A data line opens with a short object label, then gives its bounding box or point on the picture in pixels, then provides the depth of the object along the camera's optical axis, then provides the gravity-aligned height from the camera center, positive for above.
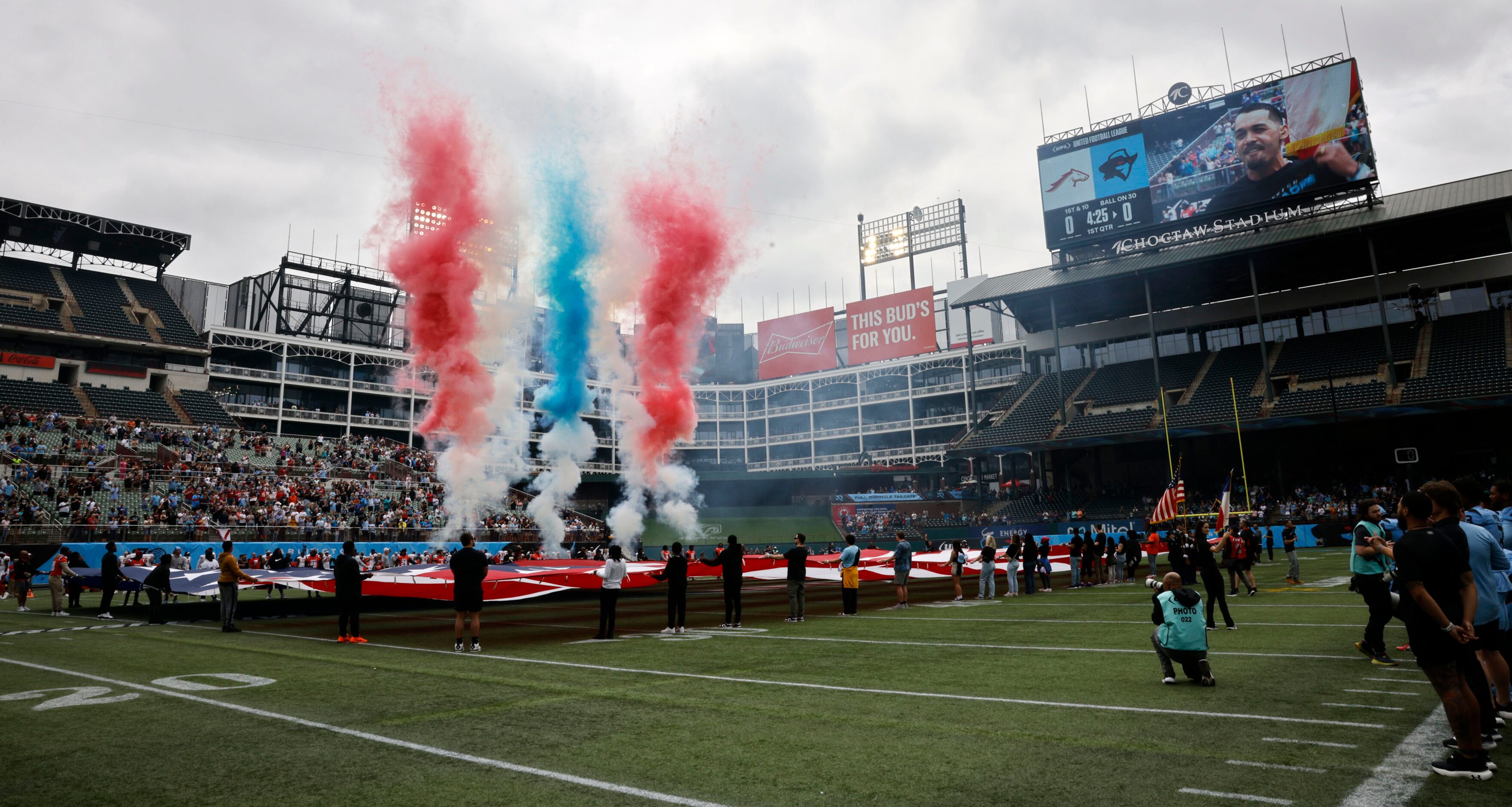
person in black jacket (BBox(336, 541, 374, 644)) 13.89 -0.76
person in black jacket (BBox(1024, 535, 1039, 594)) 22.73 -1.08
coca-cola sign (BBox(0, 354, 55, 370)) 49.41 +11.77
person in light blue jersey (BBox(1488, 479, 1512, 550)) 7.46 +0.09
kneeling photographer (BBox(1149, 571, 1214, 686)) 8.48 -1.19
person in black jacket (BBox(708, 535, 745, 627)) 15.76 -0.72
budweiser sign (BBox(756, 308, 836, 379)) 76.69 +17.55
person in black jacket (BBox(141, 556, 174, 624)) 17.25 -0.70
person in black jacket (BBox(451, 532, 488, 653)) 12.70 -0.62
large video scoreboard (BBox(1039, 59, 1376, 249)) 45.31 +21.04
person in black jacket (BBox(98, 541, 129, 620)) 19.25 -0.46
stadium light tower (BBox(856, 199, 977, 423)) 79.94 +28.90
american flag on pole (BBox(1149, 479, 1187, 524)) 31.67 +0.45
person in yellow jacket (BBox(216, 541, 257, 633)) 15.46 -0.64
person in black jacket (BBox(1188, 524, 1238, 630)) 12.54 -0.89
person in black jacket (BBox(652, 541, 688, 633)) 14.73 -0.92
